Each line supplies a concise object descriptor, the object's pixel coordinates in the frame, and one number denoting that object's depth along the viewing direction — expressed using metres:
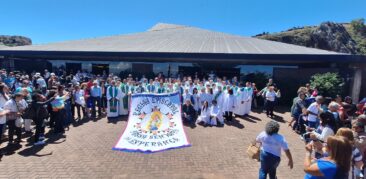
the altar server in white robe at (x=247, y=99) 12.26
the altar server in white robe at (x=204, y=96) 11.63
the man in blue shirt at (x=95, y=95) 11.30
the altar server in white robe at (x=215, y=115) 10.34
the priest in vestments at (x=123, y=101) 11.74
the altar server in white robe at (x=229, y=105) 11.04
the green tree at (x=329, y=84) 12.95
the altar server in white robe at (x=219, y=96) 11.39
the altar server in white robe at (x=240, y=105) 12.09
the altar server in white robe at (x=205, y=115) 10.45
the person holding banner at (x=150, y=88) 12.35
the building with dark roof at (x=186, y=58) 15.55
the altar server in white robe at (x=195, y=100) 11.72
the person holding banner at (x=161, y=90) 12.02
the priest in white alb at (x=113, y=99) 11.30
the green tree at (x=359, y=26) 94.07
